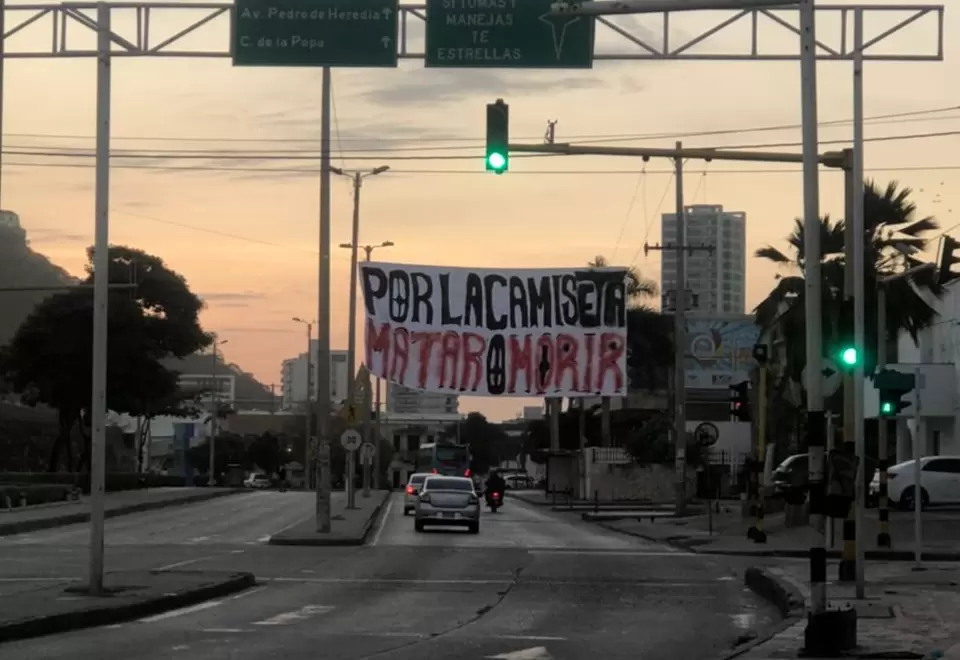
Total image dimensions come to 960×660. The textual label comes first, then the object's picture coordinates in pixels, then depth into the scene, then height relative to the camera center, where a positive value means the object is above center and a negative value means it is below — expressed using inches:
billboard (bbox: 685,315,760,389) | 4069.9 +219.9
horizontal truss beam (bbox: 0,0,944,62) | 863.7 +225.9
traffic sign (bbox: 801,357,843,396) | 1571.1 +59.8
